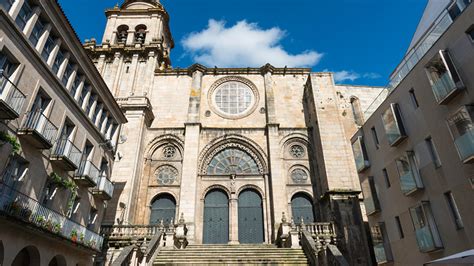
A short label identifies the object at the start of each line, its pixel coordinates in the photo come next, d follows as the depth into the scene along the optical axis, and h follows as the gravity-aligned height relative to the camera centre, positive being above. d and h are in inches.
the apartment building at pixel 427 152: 358.9 +169.9
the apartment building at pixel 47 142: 350.0 +186.5
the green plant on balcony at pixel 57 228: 404.9 +72.5
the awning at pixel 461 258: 238.1 +17.0
